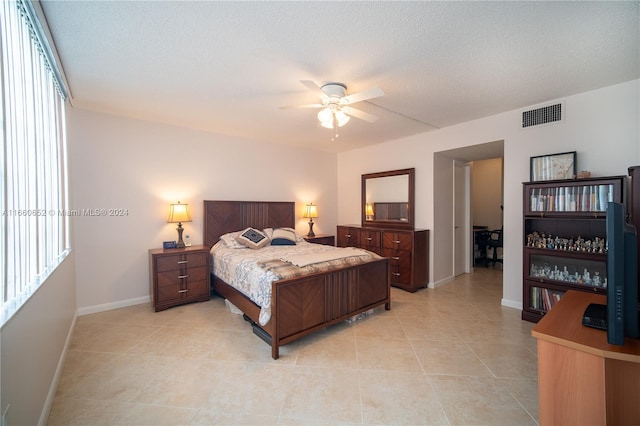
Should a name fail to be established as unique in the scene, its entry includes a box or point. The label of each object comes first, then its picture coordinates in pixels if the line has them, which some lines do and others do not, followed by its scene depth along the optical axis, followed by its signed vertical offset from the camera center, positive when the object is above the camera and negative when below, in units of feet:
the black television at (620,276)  3.73 -0.93
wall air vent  10.11 +3.87
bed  8.10 -3.15
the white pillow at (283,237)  14.39 -1.40
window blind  4.16 +1.13
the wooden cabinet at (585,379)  3.85 -2.57
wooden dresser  13.88 -2.18
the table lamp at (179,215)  12.48 -0.11
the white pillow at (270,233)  14.76 -1.17
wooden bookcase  8.83 -0.99
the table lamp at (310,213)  17.41 -0.04
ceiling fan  8.35 +3.59
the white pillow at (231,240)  13.26 -1.41
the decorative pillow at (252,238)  13.25 -1.35
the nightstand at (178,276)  11.28 -2.85
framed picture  9.70 +1.76
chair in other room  20.11 -2.41
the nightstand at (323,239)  16.68 -1.76
